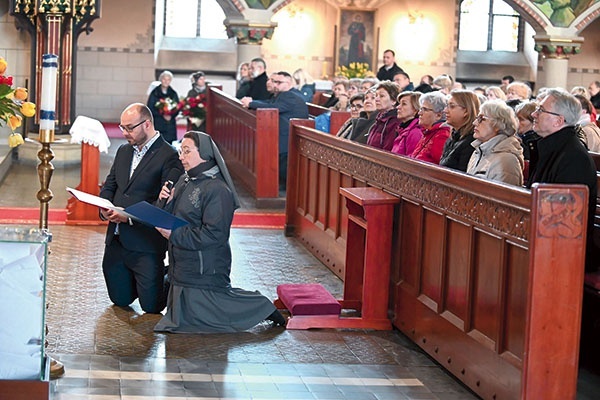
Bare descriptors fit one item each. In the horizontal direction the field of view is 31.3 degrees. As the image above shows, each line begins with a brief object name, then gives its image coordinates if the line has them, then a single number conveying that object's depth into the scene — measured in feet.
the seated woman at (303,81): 52.82
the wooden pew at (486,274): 14.46
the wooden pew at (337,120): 33.73
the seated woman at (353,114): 28.53
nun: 19.51
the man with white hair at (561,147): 16.83
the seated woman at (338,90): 40.86
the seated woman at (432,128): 22.35
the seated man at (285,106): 38.22
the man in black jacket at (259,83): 44.57
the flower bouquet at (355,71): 73.26
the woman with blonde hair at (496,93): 34.55
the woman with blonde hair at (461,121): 20.38
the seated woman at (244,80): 46.09
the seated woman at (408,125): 24.12
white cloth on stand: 32.50
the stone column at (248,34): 65.62
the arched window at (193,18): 76.13
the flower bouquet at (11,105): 14.97
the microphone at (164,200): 20.42
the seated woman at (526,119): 22.39
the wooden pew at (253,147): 36.96
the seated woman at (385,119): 25.53
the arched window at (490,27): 79.10
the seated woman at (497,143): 18.38
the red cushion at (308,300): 20.88
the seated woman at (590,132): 27.22
